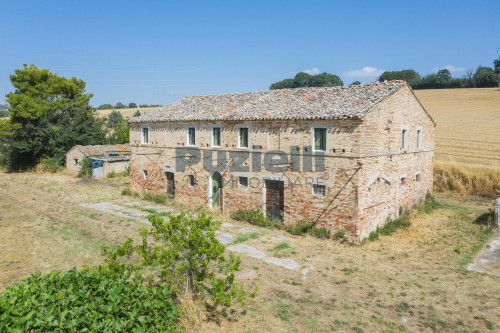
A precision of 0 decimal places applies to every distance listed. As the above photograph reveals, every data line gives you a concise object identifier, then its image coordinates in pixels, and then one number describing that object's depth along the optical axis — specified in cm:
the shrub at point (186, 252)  754
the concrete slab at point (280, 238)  1492
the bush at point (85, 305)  502
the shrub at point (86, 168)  3052
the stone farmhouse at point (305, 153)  1434
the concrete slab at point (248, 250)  1304
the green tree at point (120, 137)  3841
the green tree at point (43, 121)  3238
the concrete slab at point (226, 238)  1453
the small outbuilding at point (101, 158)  3056
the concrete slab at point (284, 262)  1202
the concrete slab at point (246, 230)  1590
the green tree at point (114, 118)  5959
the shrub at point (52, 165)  3338
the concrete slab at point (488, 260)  1171
